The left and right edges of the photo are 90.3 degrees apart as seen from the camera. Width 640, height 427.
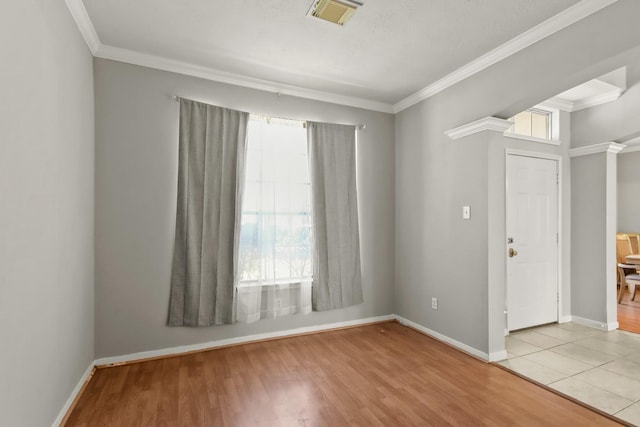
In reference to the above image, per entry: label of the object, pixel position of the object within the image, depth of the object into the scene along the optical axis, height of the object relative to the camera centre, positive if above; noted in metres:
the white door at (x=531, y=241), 3.65 -0.28
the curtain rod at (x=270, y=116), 3.01 +1.11
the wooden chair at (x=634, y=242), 5.81 -0.45
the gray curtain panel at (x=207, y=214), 3.00 +0.03
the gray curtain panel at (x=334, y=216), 3.59 +0.01
